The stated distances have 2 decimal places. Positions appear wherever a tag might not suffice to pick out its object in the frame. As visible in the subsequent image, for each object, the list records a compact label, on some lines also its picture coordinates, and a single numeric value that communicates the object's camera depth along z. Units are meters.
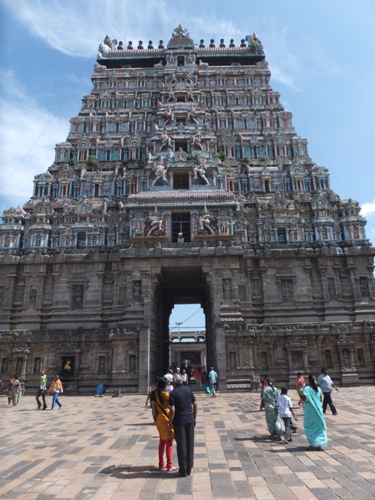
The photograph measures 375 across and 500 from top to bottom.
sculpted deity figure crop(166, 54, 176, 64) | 55.59
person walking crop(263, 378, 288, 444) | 11.95
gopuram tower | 30.84
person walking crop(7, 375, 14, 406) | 22.78
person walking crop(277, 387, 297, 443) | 11.70
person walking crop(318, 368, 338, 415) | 16.20
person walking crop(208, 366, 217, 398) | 25.67
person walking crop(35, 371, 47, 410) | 20.95
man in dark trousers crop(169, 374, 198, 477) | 8.41
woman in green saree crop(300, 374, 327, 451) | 10.49
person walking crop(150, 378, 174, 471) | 8.77
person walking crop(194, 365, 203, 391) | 32.25
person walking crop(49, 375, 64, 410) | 21.11
